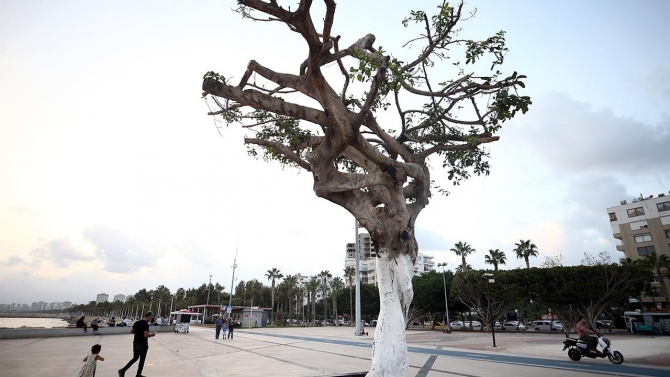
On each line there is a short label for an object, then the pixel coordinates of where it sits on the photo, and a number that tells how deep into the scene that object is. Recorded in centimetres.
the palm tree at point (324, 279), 8181
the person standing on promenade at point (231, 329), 2461
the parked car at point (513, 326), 4693
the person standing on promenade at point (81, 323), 2581
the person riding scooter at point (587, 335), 1288
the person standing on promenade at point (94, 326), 2613
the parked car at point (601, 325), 4097
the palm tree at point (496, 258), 5578
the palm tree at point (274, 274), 7931
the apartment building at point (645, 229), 5125
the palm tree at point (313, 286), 7912
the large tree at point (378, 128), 664
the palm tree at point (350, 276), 7032
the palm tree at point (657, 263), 4166
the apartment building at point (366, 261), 11862
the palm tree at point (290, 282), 8119
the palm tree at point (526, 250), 5353
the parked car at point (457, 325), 5477
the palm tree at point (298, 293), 9044
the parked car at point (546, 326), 4387
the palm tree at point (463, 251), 6216
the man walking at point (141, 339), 823
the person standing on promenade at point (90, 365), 677
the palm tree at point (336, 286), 7698
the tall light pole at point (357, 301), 2769
